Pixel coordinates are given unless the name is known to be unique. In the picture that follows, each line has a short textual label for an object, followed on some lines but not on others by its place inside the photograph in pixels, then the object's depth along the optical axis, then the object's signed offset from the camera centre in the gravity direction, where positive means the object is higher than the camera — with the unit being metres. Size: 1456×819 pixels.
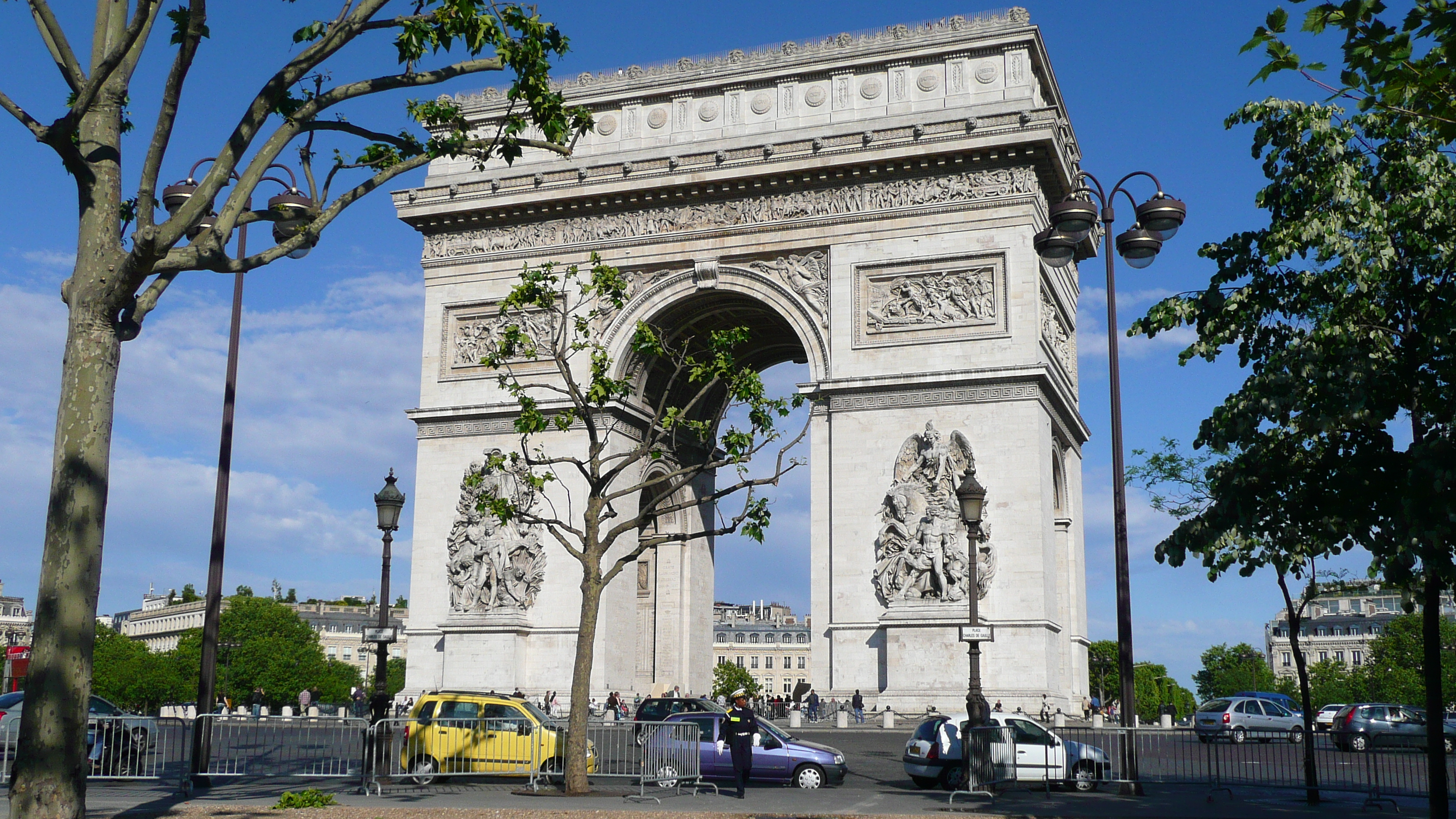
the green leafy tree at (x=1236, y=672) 120.49 +0.59
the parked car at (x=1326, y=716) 37.53 -1.05
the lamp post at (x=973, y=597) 18.89 +1.11
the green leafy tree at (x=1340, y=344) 12.01 +3.10
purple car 20.03 -1.30
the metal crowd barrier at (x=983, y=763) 18.33 -1.17
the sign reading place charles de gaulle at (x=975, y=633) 19.17 +0.57
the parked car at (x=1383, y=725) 30.41 -1.05
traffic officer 17.86 -0.81
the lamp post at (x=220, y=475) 17.84 +2.81
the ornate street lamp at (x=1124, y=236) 16.44 +5.26
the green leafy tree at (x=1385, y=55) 8.16 +3.77
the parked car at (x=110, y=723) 18.17 -0.78
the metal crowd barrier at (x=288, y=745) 18.47 -1.08
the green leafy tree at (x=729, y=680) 130.62 -0.75
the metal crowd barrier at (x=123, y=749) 17.95 -1.11
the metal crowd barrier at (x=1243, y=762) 19.98 -1.27
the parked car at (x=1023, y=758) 19.53 -1.17
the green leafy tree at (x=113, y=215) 9.87 +3.49
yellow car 18.67 -1.04
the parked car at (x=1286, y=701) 35.78 -0.58
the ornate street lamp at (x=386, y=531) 19.66 +2.02
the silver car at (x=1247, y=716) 34.59 -0.95
